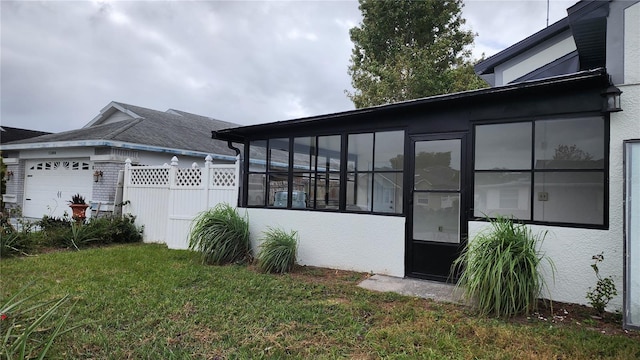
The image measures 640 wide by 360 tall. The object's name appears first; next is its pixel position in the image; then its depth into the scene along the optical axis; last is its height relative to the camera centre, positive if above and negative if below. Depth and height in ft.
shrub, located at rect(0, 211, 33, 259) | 22.48 -3.59
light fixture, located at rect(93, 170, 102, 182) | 32.76 +1.22
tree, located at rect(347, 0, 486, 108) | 48.21 +20.92
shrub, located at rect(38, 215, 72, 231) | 28.63 -2.99
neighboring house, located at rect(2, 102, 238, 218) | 33.19 +3.34
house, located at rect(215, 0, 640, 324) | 13.29 +1.57
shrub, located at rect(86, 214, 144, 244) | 27.58 -3.19
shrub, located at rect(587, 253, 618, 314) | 12.82 -3.08
